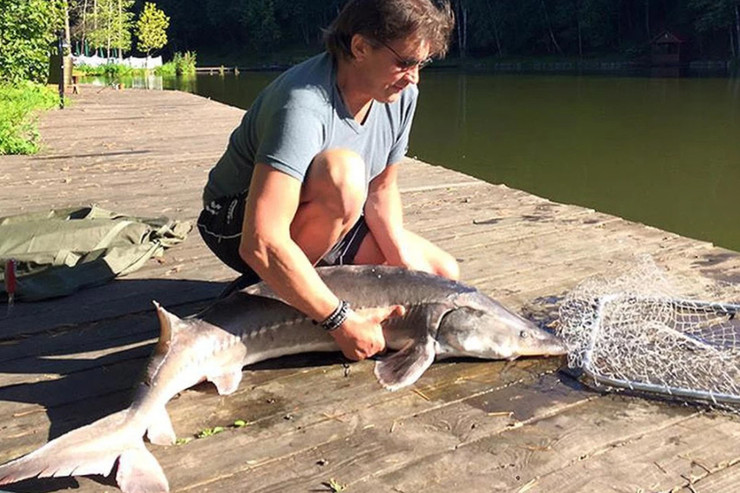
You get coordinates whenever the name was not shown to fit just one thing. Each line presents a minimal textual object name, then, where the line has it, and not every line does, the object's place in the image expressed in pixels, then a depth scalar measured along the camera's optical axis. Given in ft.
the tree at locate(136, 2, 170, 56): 200.44
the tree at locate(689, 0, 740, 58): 130.52
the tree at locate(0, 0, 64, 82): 43.24
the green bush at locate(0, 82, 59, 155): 26.61
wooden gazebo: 135.33
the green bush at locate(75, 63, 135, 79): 146.41
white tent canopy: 159.64
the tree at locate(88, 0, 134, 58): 176.31
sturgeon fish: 8.66
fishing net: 9.00
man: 8.28
